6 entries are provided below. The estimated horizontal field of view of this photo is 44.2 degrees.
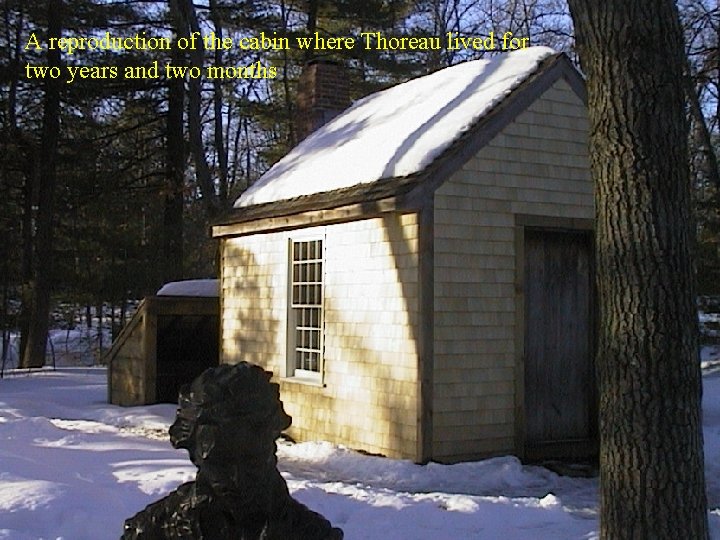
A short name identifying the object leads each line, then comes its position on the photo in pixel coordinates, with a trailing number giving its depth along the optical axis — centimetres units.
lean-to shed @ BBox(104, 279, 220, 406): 1355
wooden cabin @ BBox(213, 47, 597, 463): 888
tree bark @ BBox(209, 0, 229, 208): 2179
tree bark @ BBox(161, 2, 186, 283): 2320
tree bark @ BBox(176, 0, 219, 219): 1895
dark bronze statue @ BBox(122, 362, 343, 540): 259
